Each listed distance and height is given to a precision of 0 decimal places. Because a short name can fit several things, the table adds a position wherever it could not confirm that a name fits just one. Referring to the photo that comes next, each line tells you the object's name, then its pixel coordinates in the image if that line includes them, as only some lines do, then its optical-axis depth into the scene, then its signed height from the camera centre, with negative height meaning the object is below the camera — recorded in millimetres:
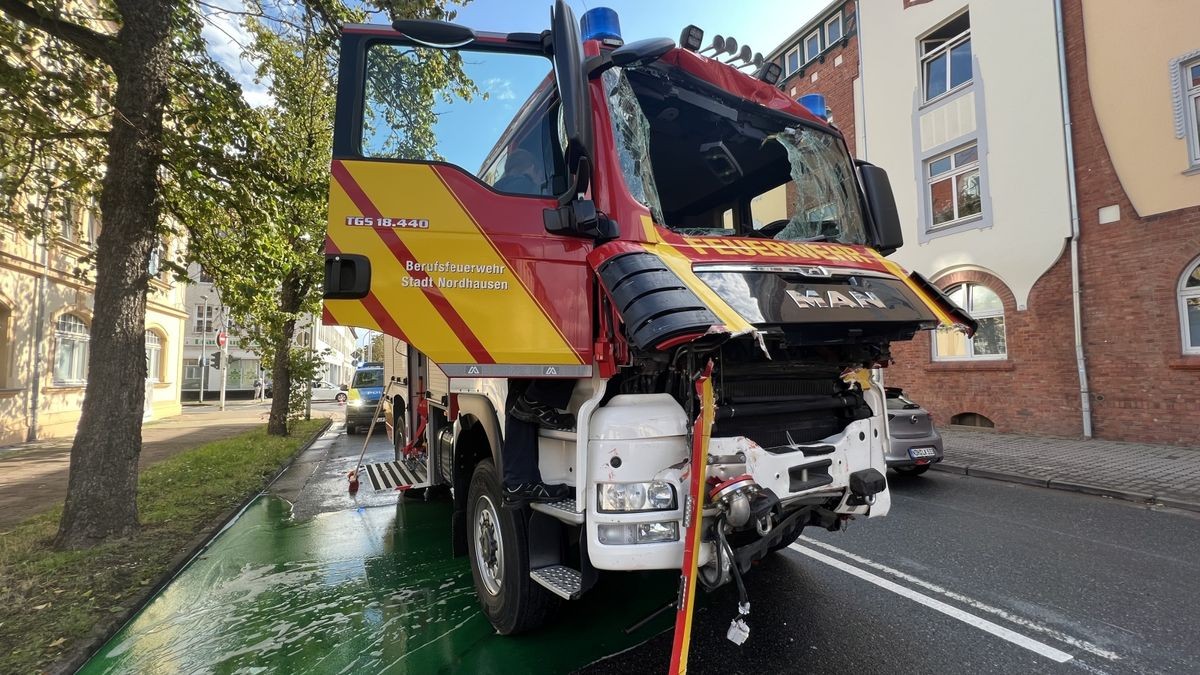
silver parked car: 7410 -870
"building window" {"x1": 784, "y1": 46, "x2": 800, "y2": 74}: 17531 +9361
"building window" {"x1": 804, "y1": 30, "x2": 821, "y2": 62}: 16719 +9400
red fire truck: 2580 +316
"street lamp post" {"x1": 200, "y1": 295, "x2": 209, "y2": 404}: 30506 +1405
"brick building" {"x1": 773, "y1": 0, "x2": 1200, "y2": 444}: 9320 +3052
